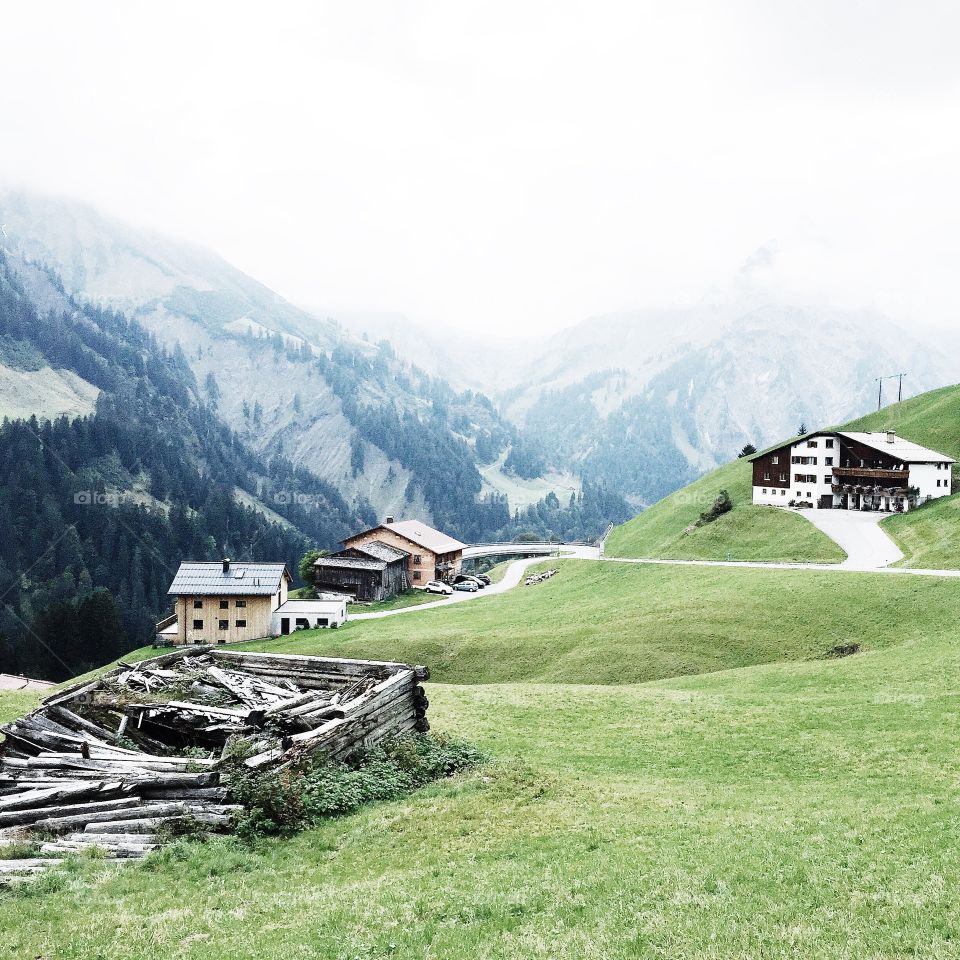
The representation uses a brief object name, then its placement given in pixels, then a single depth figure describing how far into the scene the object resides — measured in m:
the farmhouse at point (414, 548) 122.88
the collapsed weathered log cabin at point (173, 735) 19.41
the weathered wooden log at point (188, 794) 20.20
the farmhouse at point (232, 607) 88.50
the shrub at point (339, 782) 20.23
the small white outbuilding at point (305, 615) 89.94
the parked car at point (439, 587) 115.22
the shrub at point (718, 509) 104.69
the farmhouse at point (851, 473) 95.31
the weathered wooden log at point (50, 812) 19.30
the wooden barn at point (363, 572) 111.69
